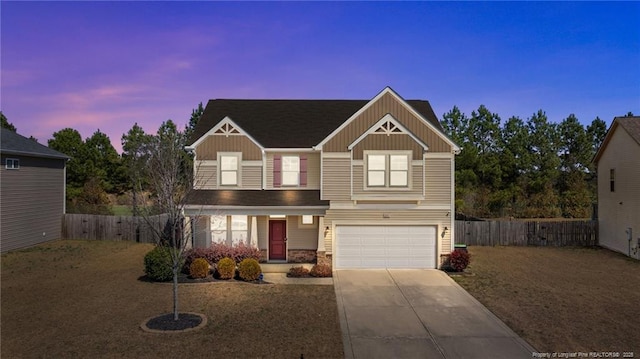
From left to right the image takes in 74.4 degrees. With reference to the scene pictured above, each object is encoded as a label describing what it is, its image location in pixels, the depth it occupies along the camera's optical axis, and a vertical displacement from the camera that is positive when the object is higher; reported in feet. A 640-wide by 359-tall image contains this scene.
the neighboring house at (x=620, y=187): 71.67 +0.86
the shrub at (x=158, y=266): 53.88 -9.76
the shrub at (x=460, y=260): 61.04 -10.06
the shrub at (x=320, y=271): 58.49 -11.20
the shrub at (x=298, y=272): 58.36 -11.37
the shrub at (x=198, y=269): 56.24 -10.56
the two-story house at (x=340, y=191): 62.08 -0.07
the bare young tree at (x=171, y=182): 39.88 +0.75
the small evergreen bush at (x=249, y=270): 55.26 -10.50
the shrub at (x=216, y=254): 59.72 -9.10
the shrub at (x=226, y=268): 56.13 -10.51
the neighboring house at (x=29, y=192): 72.84 -0.56
